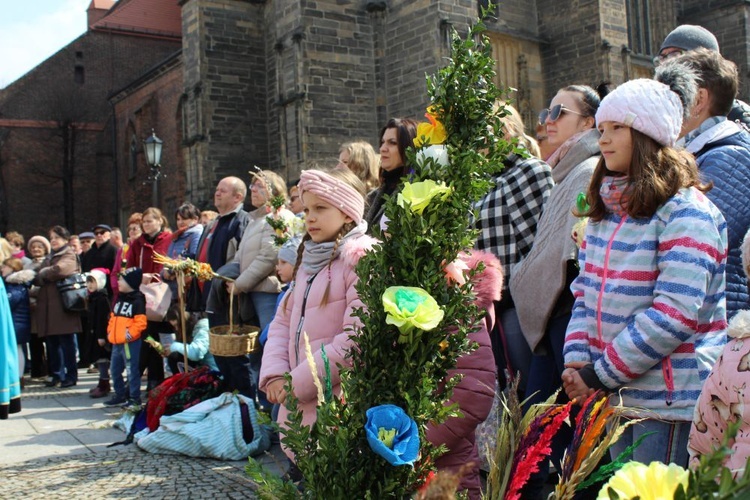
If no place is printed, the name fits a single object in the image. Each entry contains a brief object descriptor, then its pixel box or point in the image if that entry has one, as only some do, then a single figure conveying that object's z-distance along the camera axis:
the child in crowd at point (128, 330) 8.59
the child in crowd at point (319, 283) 3.37
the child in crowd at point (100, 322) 9.89
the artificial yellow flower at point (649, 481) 1.04
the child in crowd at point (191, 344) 7.50
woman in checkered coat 4.30
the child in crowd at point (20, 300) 11.12
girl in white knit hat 2.62
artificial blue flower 1.74
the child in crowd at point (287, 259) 5.78
